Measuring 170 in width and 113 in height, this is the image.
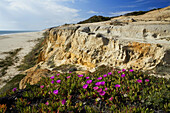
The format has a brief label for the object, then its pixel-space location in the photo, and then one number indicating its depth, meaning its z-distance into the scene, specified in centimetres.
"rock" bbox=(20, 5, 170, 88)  482
